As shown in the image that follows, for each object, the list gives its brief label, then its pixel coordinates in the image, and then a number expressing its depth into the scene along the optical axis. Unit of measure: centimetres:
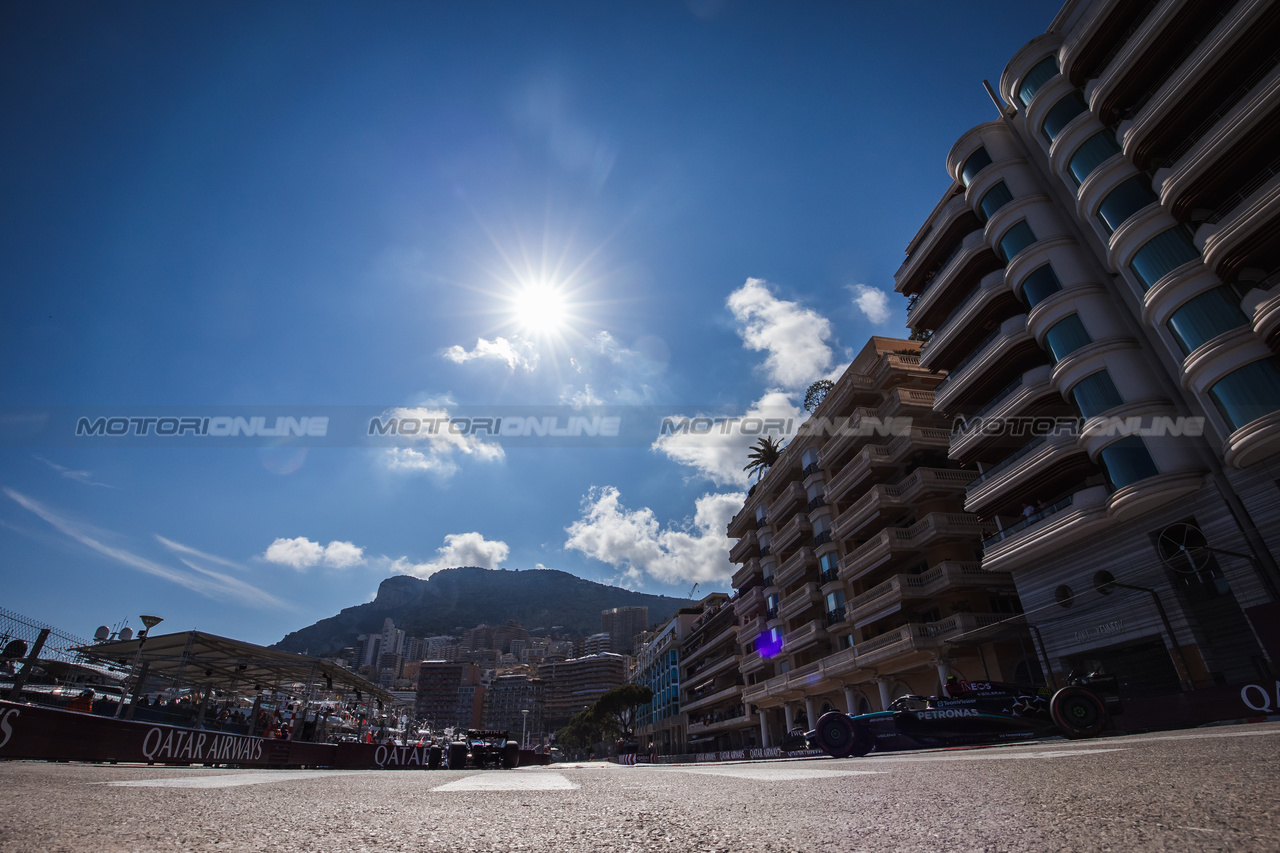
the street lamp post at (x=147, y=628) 1665
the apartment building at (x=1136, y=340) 1553
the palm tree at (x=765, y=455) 4800
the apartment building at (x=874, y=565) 2531
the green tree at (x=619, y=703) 7812
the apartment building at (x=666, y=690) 7125
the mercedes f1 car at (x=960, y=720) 1185
